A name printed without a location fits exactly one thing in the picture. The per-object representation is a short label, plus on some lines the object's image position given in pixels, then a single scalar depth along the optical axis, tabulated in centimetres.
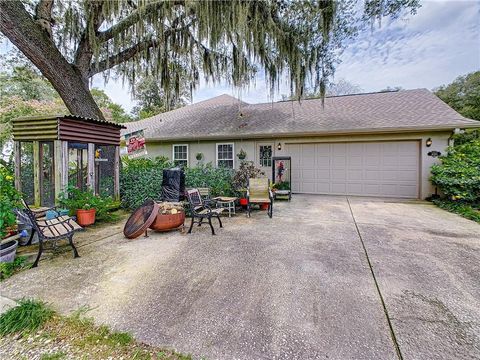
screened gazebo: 459
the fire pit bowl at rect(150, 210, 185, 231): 423
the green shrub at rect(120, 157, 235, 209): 598
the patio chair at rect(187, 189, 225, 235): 438
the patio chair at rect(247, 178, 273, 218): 614
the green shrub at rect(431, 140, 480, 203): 605
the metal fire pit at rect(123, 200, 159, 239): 394
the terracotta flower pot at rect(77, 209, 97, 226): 461
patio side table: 575
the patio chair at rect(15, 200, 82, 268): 292
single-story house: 780
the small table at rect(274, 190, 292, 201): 785
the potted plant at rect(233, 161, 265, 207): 668
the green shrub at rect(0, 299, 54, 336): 186
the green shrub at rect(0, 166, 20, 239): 269
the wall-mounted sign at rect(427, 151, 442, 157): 765
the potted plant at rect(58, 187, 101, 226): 452
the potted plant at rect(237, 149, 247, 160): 972
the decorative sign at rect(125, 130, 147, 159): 662
